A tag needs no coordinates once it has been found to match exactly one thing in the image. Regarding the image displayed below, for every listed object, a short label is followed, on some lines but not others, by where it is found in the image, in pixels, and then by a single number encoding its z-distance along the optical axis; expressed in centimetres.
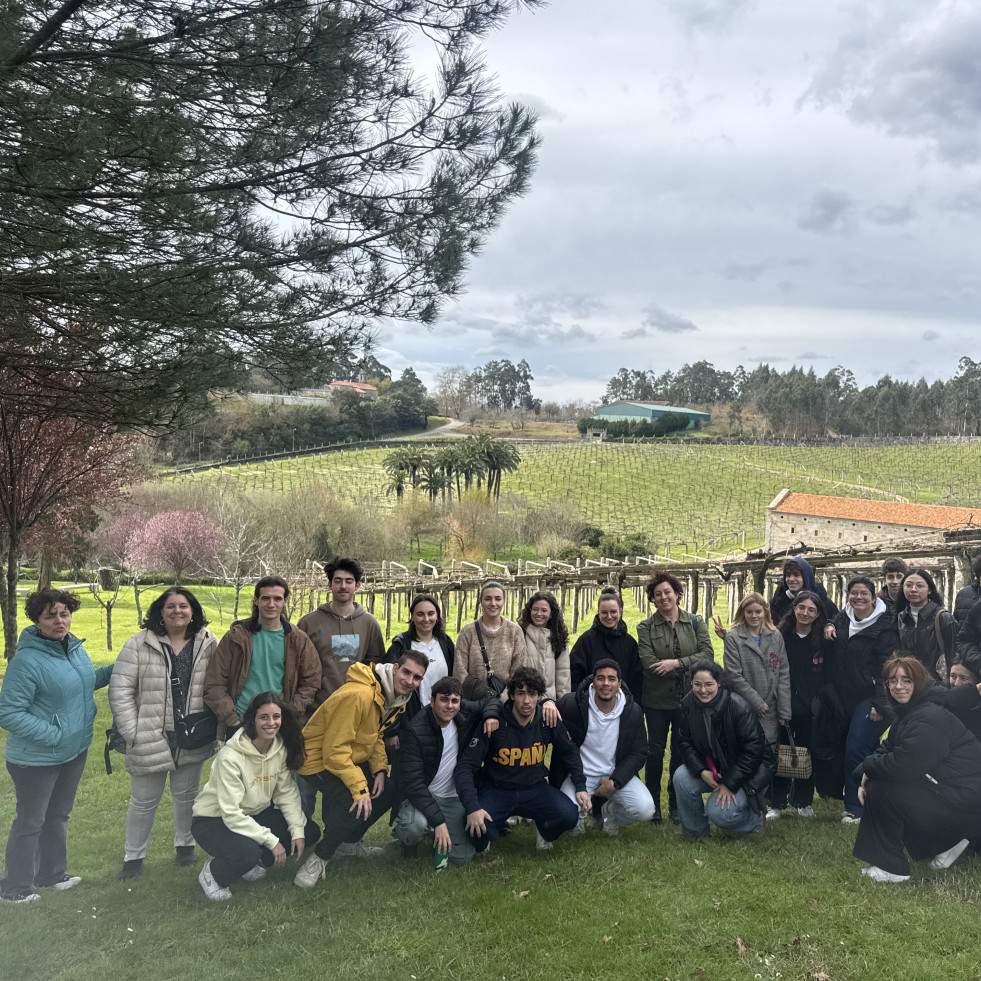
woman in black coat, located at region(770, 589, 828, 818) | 544
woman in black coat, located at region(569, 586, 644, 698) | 555
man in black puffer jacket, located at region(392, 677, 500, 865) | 462
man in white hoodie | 504
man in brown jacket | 461
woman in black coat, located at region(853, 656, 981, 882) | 429
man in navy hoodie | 477
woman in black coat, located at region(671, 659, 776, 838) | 486
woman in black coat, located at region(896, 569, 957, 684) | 530
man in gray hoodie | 513
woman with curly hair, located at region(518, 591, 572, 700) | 545
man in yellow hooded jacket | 453
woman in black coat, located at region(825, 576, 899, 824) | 532
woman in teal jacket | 419
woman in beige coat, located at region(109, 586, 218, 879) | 444
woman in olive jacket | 540
